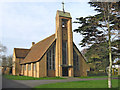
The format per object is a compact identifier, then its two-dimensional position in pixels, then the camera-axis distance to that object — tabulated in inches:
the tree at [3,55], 2165.2
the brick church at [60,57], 1346.0
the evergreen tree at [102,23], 787.4
